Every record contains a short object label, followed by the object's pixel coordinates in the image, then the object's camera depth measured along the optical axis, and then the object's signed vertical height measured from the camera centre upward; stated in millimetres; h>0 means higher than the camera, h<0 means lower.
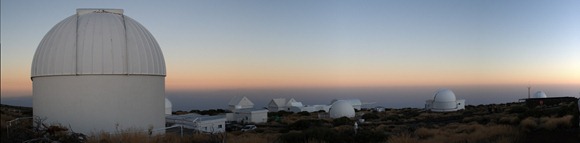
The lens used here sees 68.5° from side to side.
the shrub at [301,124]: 24209 -2802
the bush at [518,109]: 29438 -2355
